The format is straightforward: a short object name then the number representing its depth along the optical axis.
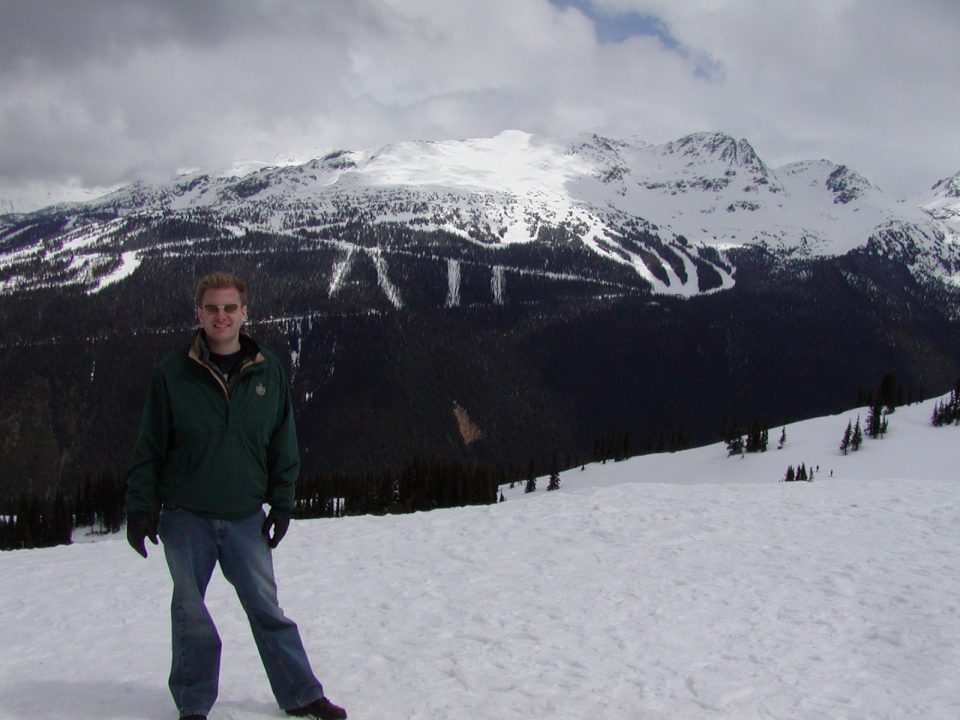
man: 5.80
